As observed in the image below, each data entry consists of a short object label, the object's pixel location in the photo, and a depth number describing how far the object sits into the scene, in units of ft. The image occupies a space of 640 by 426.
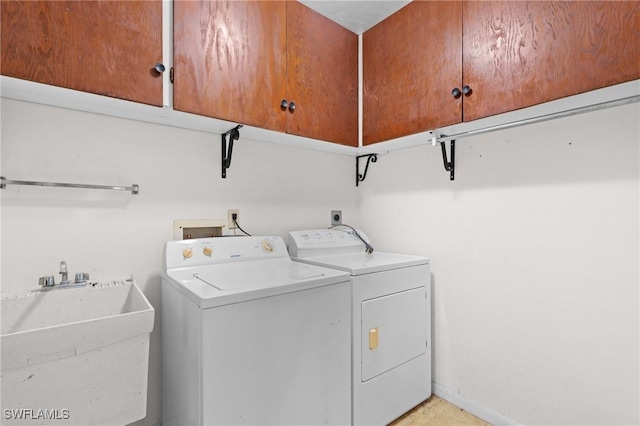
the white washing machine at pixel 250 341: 3.55
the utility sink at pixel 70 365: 2.87
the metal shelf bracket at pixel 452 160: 6.04
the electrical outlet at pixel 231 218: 5.86
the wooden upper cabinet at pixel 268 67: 4.32
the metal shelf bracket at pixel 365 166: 7.57
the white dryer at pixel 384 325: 4.96
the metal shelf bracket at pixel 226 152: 5.49
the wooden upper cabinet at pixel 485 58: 3.55
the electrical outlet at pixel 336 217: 7.52
